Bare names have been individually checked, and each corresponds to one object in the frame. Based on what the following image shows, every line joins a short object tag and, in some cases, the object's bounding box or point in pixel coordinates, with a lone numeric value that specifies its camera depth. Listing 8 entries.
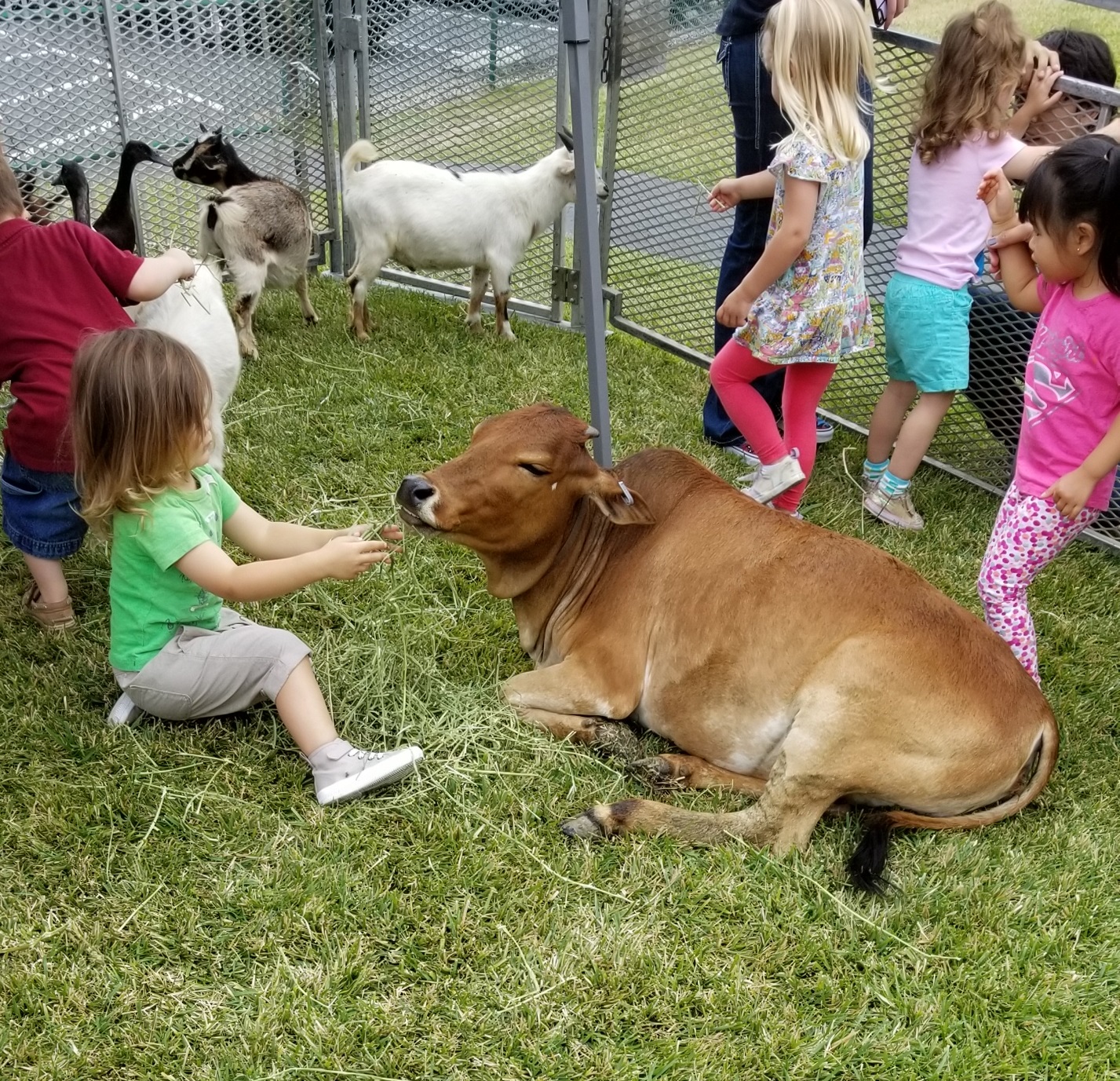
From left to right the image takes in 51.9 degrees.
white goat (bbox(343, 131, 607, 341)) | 6.82
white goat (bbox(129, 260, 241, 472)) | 4.96
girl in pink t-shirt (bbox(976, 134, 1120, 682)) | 3.64
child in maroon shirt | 3.89
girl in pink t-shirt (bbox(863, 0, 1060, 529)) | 4.91
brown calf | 3.36
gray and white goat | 6.48
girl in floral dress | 4.52
